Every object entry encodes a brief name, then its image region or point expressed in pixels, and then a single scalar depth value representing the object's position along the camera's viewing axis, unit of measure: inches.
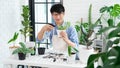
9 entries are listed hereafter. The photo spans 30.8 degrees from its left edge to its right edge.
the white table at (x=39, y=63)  89.5
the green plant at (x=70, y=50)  91.7
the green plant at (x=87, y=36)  89.5
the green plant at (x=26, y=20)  137.3
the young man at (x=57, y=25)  113.0
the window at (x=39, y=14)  180.5
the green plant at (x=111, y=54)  28.3
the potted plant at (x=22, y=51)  97.7
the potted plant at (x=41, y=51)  107.2
